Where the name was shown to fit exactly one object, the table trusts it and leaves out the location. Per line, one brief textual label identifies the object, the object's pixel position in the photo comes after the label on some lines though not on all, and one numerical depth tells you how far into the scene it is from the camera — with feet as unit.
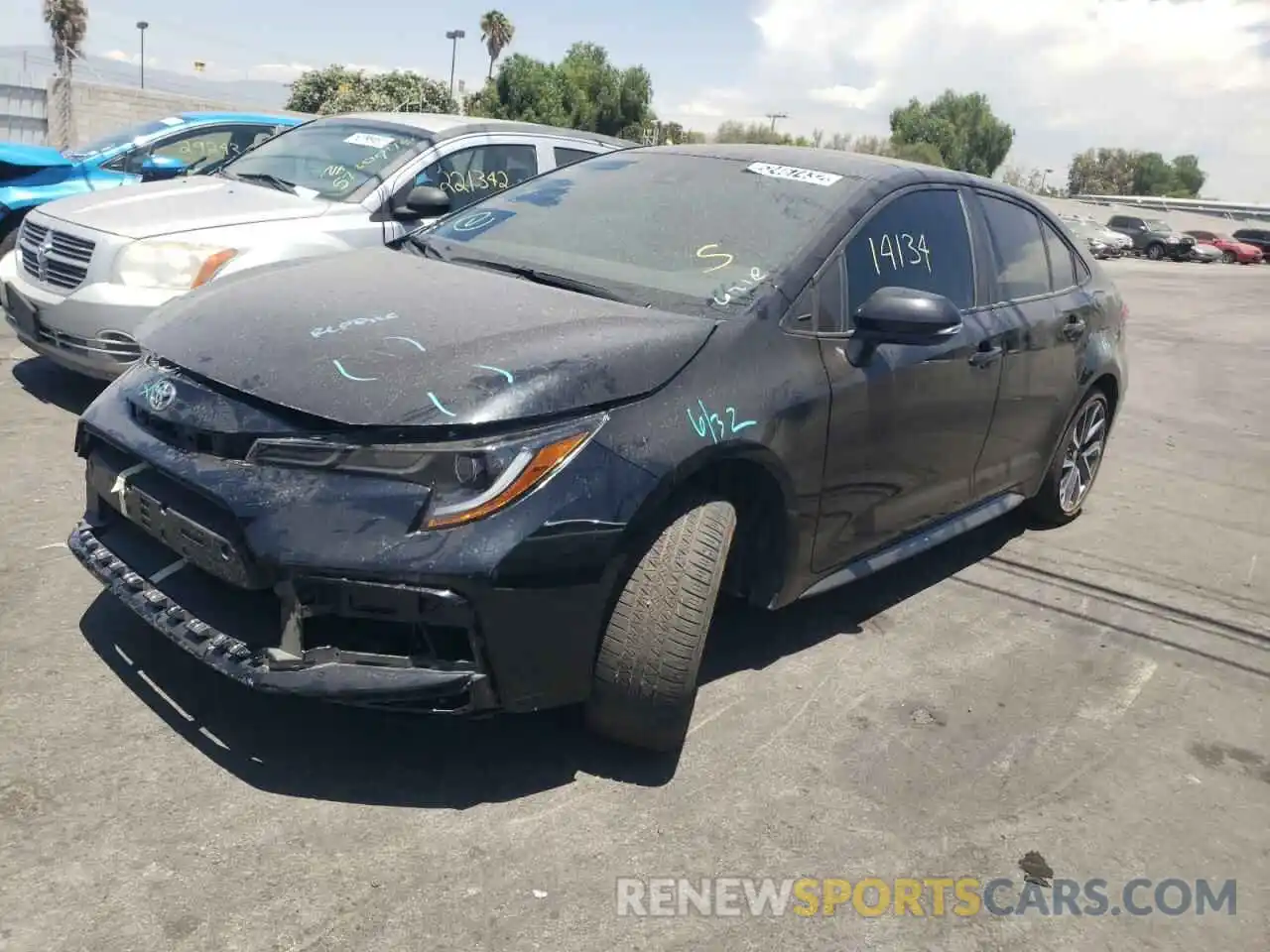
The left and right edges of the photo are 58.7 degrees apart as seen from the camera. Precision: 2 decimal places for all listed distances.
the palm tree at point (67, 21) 170.60
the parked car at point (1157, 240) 152.46
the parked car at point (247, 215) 17.49
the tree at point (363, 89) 113.91
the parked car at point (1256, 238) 168.79
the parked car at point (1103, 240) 139.33
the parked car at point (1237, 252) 162.91
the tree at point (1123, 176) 376.89
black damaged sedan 8.57
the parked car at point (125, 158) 25.25
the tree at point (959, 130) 305.32
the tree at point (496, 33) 229.66
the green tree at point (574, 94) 164.25
